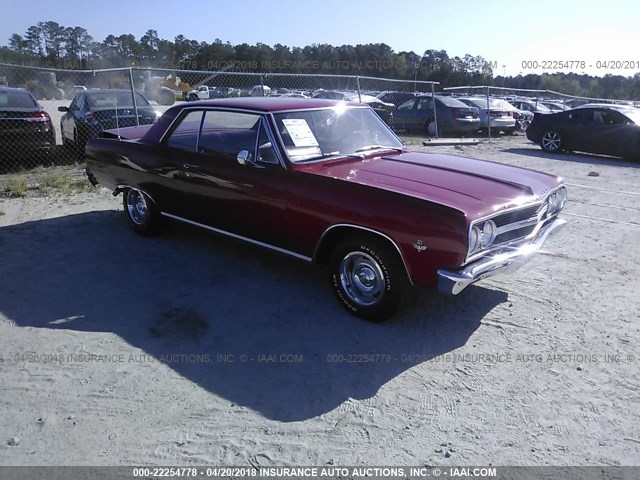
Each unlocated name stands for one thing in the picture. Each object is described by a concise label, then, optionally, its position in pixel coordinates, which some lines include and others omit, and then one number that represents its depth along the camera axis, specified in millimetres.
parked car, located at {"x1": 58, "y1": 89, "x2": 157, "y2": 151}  10398
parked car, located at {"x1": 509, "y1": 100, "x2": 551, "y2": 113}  23281
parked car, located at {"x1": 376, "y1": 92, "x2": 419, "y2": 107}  20155
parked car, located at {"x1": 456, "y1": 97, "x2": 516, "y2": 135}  17969
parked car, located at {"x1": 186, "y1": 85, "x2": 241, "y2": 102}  21173
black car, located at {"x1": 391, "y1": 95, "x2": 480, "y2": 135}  16688
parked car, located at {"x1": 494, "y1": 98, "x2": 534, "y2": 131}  19359
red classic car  3773
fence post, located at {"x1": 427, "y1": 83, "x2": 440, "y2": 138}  15528
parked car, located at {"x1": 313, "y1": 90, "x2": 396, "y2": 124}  16703
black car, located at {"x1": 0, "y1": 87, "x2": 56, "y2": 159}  9523
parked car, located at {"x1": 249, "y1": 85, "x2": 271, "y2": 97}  19695
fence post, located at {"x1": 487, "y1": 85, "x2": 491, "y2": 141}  17094
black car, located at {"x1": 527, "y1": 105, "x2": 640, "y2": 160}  13461
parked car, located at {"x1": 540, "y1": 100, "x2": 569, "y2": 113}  24627
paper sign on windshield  4691
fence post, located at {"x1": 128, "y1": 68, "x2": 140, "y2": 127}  10039
